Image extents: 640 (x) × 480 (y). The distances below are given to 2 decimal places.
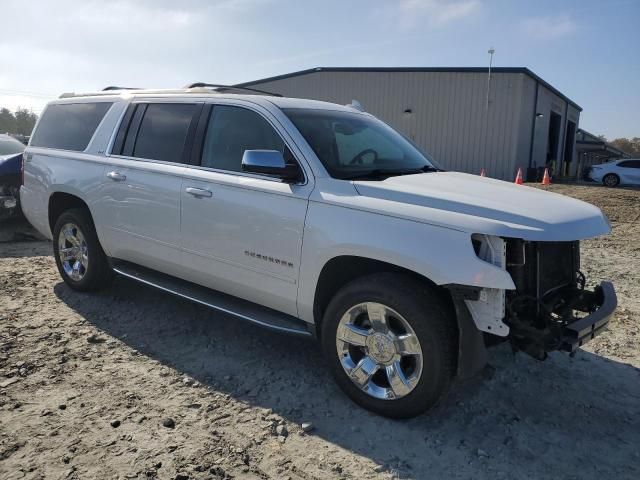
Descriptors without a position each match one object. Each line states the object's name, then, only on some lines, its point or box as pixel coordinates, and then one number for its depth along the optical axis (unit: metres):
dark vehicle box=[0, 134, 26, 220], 8.17
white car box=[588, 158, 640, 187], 23.83
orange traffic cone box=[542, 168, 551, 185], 20.34
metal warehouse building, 23.47
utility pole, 23.34
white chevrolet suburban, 2.87
